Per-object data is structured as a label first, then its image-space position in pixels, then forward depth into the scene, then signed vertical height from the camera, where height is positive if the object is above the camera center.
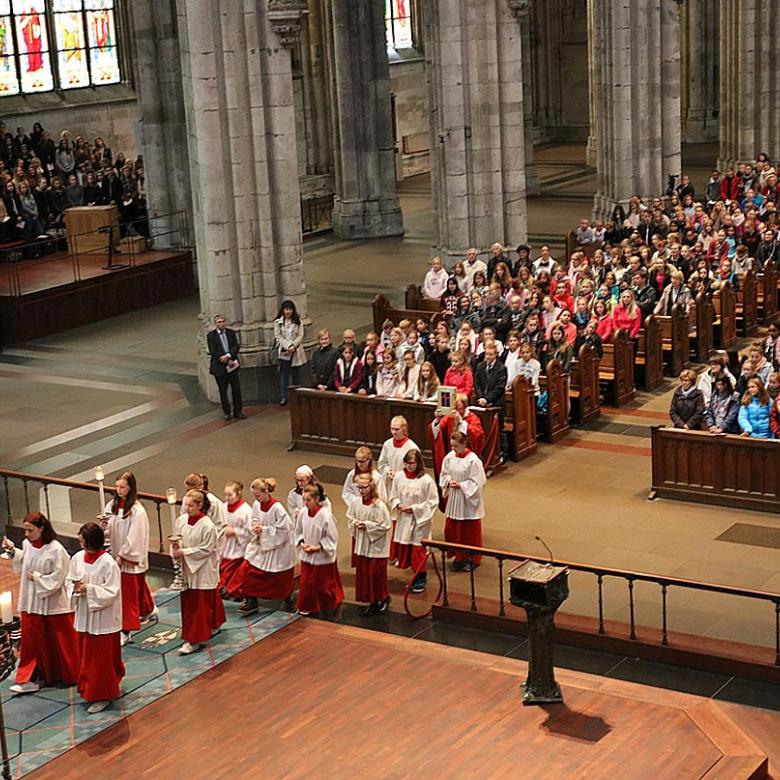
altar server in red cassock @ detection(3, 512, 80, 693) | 13.36 -4.61
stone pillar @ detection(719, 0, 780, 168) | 38.84 -1.08
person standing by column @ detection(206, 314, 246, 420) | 21.61 -4.01
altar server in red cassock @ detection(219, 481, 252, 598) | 14.79 -4.41
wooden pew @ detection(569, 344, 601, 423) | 20.62 -4.46
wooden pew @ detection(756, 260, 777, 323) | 26.38 -4.32
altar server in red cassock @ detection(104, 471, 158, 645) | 14.10 -4.21
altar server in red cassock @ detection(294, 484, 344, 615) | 14.58 -4.60
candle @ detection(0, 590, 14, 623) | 10.85 -3.64
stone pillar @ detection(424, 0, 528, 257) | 26.06 -1.19
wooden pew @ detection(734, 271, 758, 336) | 25.48 -4.37
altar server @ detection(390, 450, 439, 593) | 15.16 -4.38
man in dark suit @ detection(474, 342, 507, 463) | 19.19 -4.04
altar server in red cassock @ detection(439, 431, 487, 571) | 15.63 -4.34
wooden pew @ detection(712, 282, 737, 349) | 24.61 -4.36
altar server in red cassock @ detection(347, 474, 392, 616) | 14.72 -4.51
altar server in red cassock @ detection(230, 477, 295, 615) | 14.68 -4.64
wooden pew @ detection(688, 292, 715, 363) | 23.81 -4.38
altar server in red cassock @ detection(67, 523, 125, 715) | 13.04 -4.49
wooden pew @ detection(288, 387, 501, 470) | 19.55 -4.61
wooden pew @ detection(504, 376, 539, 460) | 19.23 -4.55
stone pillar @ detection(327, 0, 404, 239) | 34.44 -1.57
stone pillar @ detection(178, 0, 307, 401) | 21.73 -1.46
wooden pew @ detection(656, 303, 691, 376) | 23.06 -4.38
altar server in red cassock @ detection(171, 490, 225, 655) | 13.91 -4.43
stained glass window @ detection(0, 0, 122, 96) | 35.47 +0.61
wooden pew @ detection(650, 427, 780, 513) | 17.41 -4.82
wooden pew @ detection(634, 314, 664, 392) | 22.30 -4.46
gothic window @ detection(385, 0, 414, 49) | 44.53 +0.83
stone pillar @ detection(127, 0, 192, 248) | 30.38 -1.04
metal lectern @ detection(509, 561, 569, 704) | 12.27 -4.36
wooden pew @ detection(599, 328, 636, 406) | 21.53 -4.48
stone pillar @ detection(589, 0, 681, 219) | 31.98 -1.20
